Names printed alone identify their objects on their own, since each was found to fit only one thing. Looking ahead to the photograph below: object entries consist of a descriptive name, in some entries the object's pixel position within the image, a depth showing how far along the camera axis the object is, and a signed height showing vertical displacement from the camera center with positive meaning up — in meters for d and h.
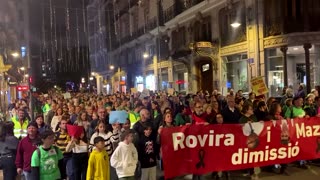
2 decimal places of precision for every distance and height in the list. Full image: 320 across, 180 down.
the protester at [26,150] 7.26 -0.95
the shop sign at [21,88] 22.29 +0.33
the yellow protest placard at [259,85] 13.71 +0.10
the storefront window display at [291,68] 21.97 +1.03
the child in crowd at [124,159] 7.20 -1.13
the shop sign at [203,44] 28.50 +3.02
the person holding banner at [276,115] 9.73 -0.62
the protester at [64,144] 8.55 -1.01
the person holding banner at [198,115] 9.69 -0.59
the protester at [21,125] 10.14 -0.73
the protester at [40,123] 9.47 -0.65
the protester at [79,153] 8.63 -1.23
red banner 8.06 -1.13
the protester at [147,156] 7.77 -1.18
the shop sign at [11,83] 44.59 +1.20
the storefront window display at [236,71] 25.68 +1.09
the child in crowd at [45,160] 6.78 -1.05
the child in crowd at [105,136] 8.32 -0.85
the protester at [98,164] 7.19 -1.21
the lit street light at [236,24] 23.51 +3.62
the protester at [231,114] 10.30 -0.60
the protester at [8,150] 8.15 -1.05
